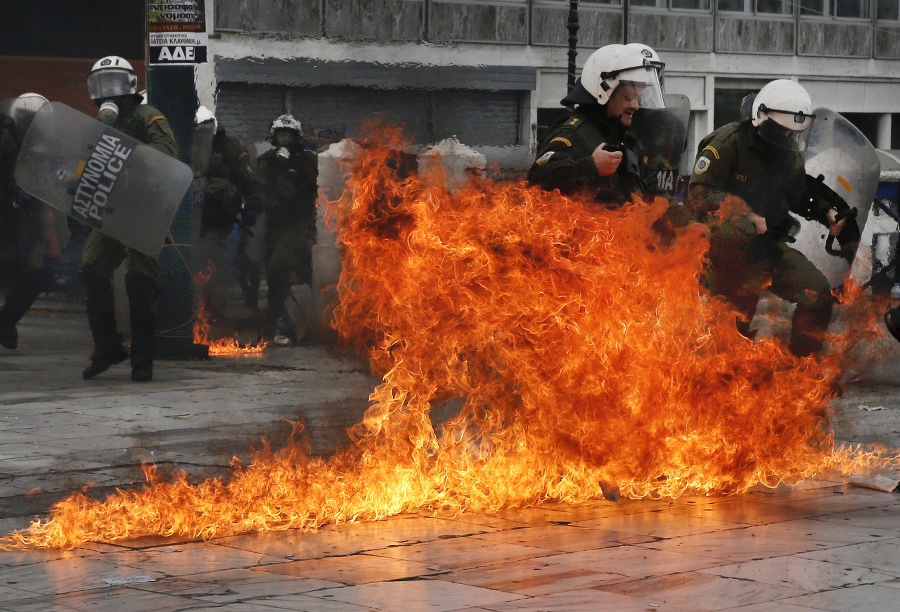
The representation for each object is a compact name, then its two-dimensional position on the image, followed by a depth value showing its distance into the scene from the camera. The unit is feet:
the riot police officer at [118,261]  40.63
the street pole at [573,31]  50.62
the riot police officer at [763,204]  48.21
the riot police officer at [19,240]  40.19
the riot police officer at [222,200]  44.14
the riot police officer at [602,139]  39.99
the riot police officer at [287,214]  44.45
